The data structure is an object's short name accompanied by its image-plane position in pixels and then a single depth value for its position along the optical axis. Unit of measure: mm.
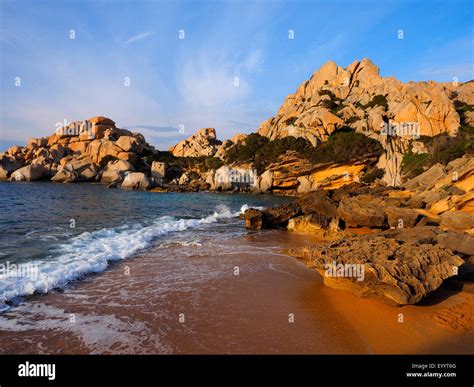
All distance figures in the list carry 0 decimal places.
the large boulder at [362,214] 15789
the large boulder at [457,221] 12453
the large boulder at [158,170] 66812
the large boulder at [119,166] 62281
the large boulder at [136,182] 54156
